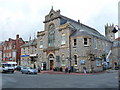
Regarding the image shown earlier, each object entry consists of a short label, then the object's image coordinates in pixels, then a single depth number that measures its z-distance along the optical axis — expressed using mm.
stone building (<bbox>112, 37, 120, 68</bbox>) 27763
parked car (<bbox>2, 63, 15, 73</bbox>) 19895
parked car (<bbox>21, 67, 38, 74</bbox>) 18039
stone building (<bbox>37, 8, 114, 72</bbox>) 19726
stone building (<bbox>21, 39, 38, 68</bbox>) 26831
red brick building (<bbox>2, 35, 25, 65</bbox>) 35487
